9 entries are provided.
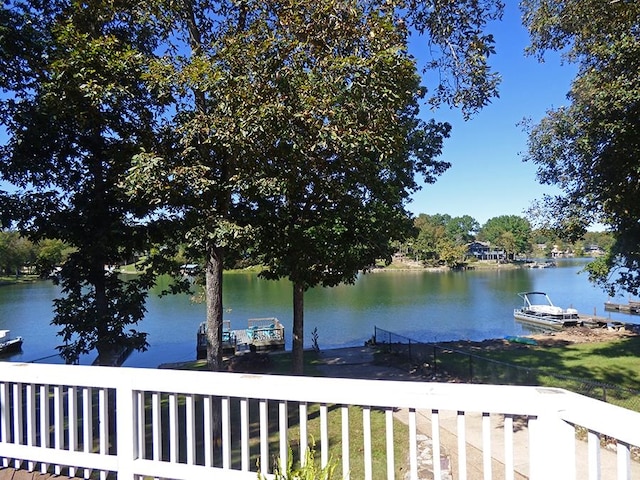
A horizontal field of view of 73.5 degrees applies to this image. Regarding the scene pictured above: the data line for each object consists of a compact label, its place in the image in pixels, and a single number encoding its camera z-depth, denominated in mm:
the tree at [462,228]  97812
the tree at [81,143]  5340
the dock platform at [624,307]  31688
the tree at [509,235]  88125
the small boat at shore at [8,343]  19072
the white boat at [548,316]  24969
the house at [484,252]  93500
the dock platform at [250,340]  17141
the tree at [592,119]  6098
